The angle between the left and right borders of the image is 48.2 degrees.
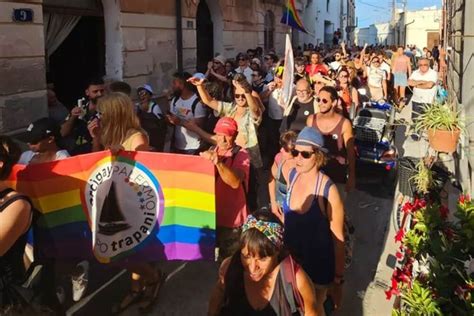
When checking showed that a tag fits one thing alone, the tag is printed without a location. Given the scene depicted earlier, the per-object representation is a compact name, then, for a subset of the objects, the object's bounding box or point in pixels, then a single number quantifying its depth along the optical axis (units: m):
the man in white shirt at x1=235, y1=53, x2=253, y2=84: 10.08
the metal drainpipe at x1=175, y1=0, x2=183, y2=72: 12.48
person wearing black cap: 3.95
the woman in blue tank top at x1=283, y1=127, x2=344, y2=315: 3.24
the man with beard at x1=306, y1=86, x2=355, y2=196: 4.80
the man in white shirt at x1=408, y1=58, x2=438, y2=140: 9.76
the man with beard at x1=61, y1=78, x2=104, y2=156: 5.14
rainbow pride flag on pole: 13.02
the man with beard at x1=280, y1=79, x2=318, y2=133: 5.99
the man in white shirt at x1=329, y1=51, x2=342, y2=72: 11.74
